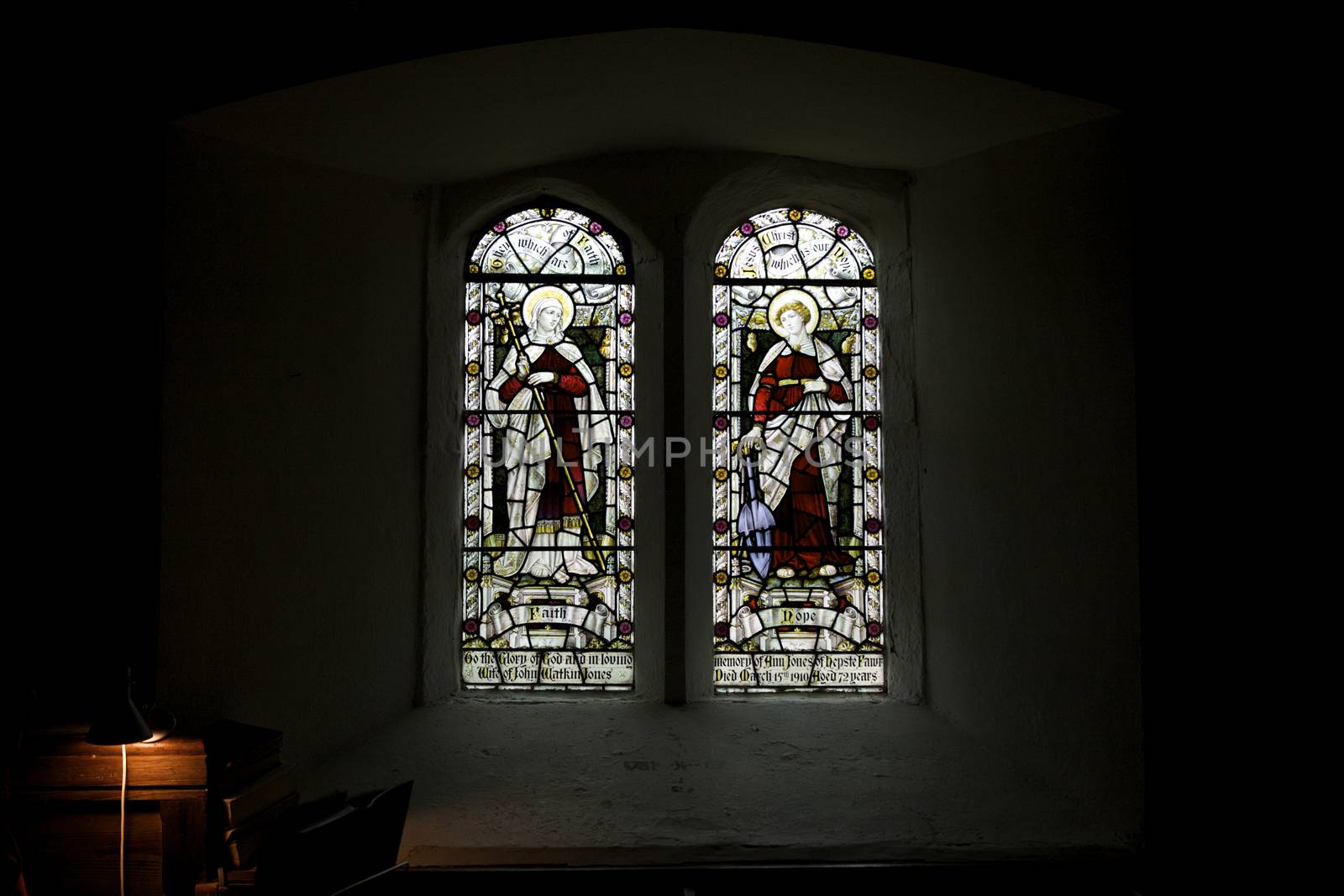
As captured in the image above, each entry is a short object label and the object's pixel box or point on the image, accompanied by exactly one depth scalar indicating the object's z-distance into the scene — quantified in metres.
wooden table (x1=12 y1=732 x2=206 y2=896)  2.18
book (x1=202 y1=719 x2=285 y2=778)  2.27
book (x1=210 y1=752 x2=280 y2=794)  2.25
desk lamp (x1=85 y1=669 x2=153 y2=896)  2.06
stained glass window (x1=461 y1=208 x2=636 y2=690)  3.52
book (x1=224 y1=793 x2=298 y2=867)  2.24
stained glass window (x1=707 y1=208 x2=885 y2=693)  3.54
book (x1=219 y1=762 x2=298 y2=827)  2.25
